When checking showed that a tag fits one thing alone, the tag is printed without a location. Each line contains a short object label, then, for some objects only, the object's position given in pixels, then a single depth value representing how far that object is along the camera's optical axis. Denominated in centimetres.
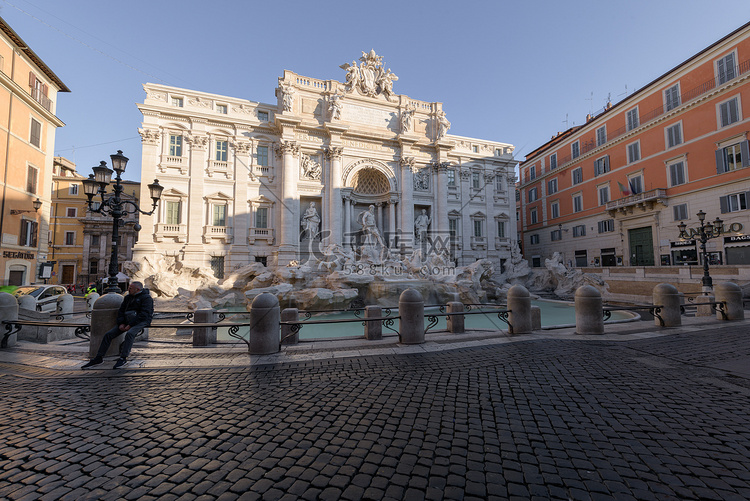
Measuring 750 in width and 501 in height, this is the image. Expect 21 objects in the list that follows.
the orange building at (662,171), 1981
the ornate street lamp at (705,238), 1242
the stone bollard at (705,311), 991
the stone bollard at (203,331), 703
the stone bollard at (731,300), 919
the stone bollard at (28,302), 853
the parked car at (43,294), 1268
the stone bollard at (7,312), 676
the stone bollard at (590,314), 776
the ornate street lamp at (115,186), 859
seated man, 555
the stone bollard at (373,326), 745
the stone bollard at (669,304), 845
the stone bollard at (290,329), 686
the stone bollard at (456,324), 813
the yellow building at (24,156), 1777
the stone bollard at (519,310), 789
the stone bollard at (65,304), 1035
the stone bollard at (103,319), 583
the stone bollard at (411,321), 693
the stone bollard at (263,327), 618
